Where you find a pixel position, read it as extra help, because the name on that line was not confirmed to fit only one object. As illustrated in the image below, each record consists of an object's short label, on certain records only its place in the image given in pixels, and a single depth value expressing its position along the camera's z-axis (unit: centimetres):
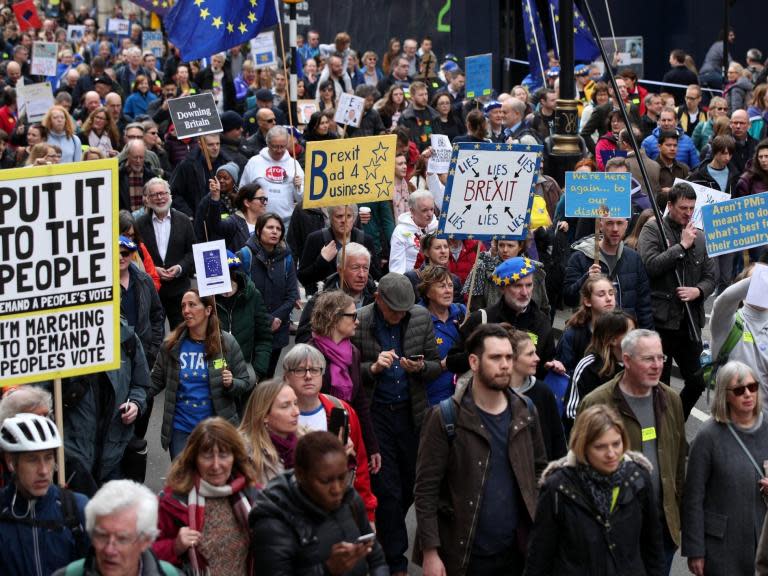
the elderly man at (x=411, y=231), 2084
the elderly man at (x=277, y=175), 2521
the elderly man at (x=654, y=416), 1255
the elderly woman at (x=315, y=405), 1301
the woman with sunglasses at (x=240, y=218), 2178
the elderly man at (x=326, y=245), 1975
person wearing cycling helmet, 1036
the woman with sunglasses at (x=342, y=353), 1432
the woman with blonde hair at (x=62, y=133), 2862
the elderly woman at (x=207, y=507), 1060
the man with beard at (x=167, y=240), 2110
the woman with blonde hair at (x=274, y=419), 1201
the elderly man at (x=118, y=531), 918
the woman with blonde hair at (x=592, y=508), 1086
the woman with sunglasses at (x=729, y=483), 1222
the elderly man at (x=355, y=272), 1705
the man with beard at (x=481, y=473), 1199
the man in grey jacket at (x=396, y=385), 1484
